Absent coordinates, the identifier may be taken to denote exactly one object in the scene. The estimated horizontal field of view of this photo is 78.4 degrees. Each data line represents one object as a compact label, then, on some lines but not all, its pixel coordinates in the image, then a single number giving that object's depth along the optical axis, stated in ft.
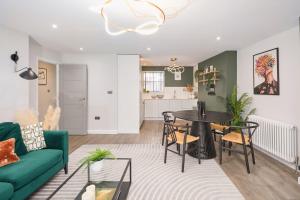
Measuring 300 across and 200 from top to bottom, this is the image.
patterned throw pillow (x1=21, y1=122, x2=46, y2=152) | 8.63
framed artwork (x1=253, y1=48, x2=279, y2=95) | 11.78
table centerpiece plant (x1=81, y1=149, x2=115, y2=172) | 6.45
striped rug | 7.61
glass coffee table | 6.07
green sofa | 6.11
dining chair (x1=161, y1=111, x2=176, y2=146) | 12.61
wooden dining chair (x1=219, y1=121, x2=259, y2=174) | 9.71
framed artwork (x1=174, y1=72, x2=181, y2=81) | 28.02
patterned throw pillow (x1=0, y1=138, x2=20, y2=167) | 6.86
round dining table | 11.66
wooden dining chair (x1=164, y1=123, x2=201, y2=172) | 10.25
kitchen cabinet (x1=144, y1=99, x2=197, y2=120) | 26.21
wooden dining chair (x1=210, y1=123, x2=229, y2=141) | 12.08
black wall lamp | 10.36
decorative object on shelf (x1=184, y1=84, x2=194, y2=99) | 27.61
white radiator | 10.12
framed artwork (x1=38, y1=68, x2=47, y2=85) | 17.88
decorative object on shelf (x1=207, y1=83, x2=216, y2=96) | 19.26
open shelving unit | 18.57
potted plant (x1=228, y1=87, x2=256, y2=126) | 14.69
